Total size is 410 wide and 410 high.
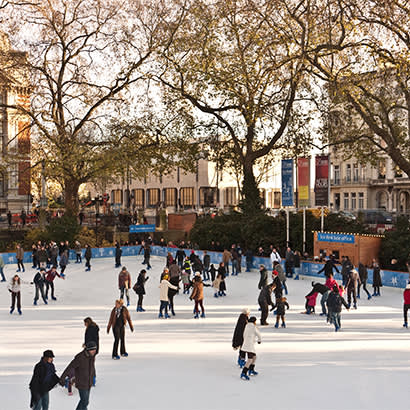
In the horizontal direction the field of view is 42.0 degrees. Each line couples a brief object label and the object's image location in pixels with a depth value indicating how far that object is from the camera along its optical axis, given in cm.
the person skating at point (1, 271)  2428
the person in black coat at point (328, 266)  2084
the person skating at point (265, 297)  1467
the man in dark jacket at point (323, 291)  1603
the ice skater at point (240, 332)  1126
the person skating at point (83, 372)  841
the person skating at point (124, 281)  1881
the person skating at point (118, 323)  1182
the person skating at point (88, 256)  2872
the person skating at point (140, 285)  1747
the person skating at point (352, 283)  1797
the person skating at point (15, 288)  1752
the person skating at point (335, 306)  1451
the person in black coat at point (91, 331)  1043
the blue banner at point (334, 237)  2591
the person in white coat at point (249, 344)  1066
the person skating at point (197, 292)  1631
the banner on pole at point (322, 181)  2886
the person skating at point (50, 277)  1958
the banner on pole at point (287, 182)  3088
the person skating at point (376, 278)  2070
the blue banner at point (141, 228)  3731
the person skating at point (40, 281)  1892
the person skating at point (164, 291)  1648
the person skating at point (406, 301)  1498
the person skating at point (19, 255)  2831
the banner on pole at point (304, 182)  2988
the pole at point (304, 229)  2987
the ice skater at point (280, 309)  1501
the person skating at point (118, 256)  2974
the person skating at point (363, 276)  2023
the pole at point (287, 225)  3052
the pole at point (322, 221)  2924
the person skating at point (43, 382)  811
